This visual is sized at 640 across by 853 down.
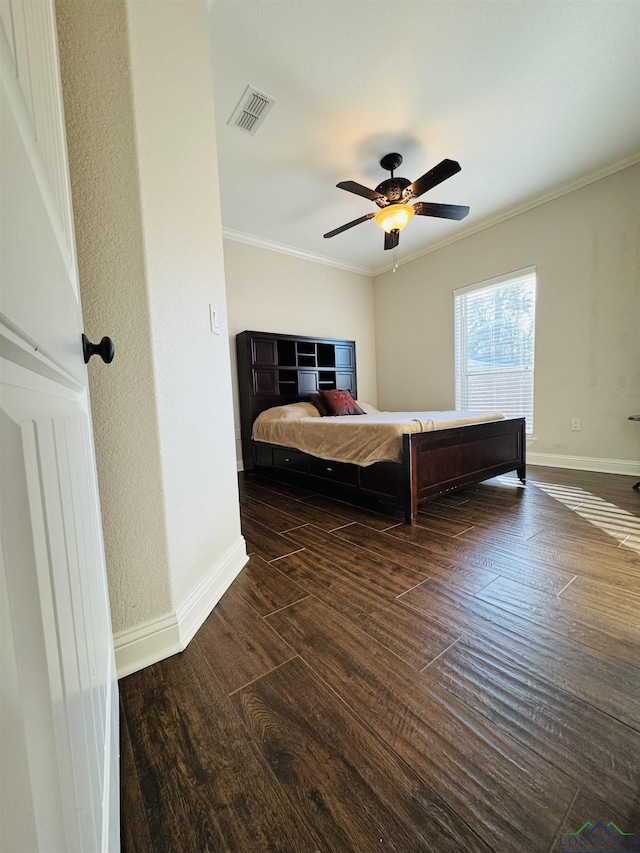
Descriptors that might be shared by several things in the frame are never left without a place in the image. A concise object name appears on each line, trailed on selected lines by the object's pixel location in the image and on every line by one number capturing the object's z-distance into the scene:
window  3.54
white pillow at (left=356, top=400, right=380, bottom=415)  4.11
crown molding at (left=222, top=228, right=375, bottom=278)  3.78
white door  0.19
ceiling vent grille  2.08
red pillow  3.73
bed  2.14
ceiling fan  2.41
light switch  1.42
